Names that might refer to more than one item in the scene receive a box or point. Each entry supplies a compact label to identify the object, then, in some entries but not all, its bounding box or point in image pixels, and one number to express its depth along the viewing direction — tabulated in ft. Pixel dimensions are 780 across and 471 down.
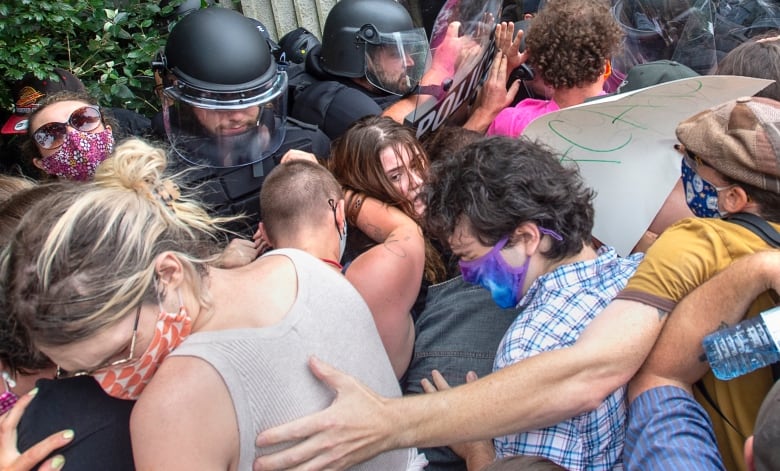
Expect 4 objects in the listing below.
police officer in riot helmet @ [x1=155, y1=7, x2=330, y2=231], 10.10
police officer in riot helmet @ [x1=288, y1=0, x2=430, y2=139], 11.57
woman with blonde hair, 4.29
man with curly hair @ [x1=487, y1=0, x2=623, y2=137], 9.48
